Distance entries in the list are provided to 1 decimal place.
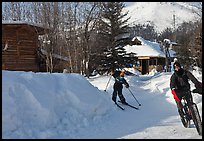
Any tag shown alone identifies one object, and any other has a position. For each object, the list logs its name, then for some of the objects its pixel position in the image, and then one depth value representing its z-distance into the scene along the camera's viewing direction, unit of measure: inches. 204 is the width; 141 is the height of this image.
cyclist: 327.9
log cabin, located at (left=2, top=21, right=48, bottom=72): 1032.8
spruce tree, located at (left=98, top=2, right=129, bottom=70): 1566.2
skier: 532.7
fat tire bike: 303.3
